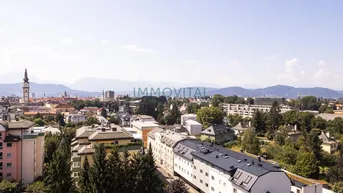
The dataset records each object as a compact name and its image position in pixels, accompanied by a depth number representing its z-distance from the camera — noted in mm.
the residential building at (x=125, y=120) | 104688
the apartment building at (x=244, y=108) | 138375
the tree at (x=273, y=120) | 80712
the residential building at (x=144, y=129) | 73188
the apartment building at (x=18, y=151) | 37688
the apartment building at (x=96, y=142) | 37656
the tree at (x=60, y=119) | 99375
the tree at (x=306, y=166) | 46156
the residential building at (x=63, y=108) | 141038
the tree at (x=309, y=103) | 168000
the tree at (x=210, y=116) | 92250
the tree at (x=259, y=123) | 82500
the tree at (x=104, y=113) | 120588
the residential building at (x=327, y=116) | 97725
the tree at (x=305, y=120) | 78675
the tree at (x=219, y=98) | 179488
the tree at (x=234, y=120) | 98188
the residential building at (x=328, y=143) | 61875
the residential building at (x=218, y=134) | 72869
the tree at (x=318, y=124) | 79312
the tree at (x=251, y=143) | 58219
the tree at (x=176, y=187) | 34062
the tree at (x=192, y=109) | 128775
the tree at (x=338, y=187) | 38156
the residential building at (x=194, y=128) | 81706
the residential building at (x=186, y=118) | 102662
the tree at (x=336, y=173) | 43219
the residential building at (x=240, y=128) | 82875
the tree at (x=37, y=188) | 34400
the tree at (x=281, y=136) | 66375
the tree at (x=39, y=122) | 92875
